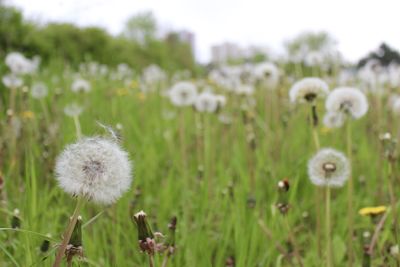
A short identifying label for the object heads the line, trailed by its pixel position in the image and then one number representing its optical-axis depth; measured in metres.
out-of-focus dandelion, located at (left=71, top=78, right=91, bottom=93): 2.49
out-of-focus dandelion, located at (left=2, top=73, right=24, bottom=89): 2.10
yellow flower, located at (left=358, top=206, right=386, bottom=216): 1.13
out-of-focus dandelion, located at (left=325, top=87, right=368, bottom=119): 1.30
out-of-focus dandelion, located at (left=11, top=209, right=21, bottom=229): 1.00
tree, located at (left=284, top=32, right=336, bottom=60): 28.14
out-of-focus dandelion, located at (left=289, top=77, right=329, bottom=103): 1.27
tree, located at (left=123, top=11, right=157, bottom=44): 27.88
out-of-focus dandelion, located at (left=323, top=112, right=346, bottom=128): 1.79
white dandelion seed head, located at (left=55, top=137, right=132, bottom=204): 0.63
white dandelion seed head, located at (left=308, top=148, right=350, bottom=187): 1.04
